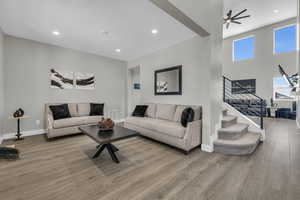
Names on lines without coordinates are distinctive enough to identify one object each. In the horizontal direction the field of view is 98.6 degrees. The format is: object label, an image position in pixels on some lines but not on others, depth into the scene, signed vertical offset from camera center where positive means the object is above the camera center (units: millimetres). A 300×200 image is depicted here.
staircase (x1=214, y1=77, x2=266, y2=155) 2539 -821
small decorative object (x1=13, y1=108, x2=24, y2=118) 3228 -379
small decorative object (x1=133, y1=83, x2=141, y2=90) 6055 +600
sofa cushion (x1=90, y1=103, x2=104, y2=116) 4387 -357
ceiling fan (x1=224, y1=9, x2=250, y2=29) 4688 +2960
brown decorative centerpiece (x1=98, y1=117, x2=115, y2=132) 2537 -526
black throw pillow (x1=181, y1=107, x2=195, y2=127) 2635 -353
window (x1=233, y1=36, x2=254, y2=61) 7430 +3031
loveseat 3311 -626
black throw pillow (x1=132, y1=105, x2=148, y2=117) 4155 -396
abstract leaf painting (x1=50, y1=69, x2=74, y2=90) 4050 +626
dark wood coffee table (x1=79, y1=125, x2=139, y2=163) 2062 -639
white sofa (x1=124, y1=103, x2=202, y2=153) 2590 -639
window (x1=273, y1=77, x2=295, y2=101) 6398 +520
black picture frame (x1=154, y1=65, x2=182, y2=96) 3600 +605
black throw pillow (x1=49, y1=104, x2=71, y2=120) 3625 -378
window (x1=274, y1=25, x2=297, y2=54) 6223 +3013
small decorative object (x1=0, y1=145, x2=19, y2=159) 2311 -984
